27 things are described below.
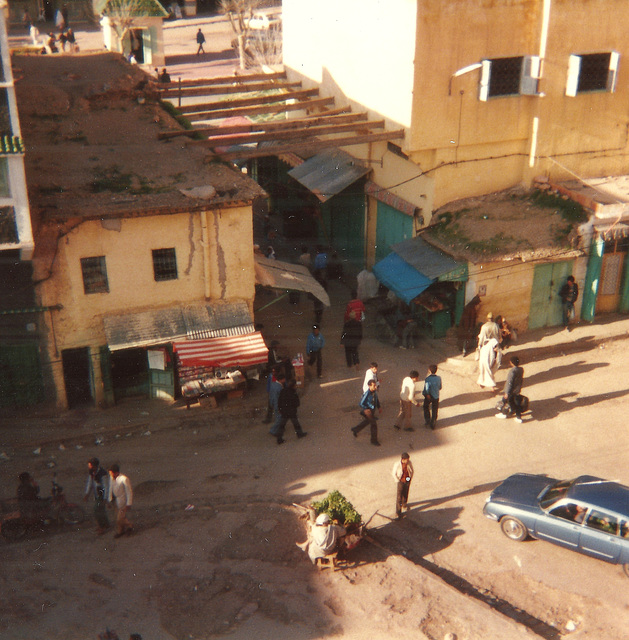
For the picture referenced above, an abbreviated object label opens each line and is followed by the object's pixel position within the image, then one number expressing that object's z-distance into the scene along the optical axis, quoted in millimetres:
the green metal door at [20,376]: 16422
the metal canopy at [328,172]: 22453
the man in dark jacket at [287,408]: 15289
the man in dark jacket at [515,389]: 15859
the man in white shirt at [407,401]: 15414
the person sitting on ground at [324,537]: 11758
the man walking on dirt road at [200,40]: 43062
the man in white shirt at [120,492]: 12367
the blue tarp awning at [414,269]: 18719
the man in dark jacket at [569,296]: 19484
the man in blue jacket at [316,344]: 17906
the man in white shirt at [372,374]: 15225
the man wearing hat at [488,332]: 17672
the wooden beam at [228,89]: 22412
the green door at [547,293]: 19484
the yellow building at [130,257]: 15812
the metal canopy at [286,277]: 18406
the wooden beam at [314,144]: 18406
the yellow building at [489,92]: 18672
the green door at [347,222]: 23766
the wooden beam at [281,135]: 18391
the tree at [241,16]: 40969
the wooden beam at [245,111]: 20859
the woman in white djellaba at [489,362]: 17016
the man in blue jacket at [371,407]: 14975
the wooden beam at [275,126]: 18844
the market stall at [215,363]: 16469
